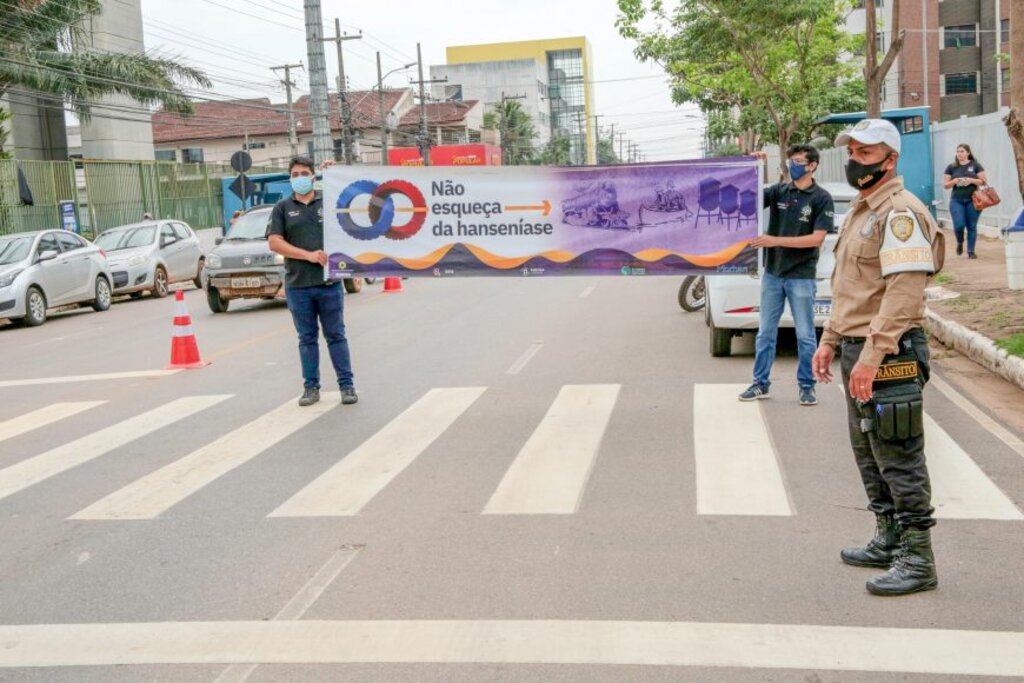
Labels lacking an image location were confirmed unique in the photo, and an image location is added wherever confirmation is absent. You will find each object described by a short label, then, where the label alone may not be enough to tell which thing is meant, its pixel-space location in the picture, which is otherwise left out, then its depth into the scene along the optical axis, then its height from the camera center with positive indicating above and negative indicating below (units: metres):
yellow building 150.12 +15.88
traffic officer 4.87 -0.69
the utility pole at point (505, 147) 104.03 +4.05
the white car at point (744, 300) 11.27 -1.19
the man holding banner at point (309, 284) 9.95 -0.65
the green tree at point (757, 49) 32.78 +3.86
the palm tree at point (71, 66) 30.53 +4.23
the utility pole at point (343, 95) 49.74 +4.71
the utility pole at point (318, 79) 30.39 +3.25
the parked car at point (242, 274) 19.69 -1.05
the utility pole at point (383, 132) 60.75 +3.47
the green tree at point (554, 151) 127.44 +4.17
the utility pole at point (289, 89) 59.50 +6.39
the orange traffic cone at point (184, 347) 12.97 -1.46
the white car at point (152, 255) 24.67 -0.86
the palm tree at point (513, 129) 106.94 +5.79
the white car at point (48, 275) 19.83 -0.92
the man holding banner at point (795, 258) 9.24 -0.67
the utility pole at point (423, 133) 67.71 +3.74
